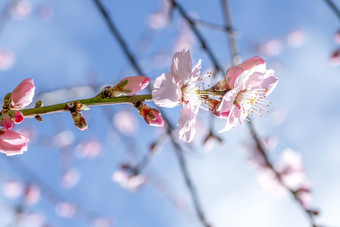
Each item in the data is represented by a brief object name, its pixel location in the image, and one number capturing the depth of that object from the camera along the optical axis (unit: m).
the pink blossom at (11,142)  0.40
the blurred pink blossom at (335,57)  0.71
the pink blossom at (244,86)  0.41
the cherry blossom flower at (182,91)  0.40
